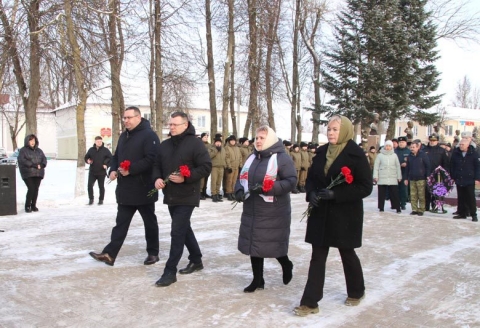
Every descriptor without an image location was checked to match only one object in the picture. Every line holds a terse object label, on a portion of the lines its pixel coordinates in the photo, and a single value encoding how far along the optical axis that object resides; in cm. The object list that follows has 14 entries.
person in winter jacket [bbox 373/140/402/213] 1194
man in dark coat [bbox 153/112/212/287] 537
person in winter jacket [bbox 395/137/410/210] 1314
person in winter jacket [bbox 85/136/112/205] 1225
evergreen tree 2455
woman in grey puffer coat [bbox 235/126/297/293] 486
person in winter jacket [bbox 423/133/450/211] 1226
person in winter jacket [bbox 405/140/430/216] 1155
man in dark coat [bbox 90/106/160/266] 601
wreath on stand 1179
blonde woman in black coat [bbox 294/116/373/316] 443
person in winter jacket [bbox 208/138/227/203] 1377
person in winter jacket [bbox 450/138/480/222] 1062
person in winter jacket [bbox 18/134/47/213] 1085
